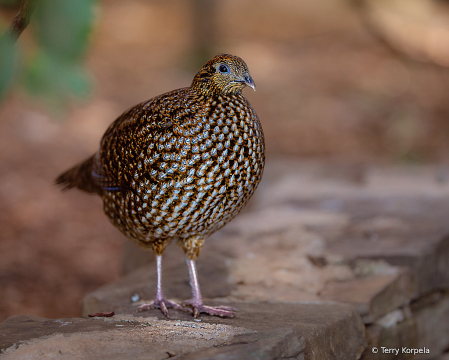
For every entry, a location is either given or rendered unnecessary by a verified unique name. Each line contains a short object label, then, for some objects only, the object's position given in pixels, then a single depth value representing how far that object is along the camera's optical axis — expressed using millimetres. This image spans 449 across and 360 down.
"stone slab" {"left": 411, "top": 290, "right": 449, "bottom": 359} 8359
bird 5867
